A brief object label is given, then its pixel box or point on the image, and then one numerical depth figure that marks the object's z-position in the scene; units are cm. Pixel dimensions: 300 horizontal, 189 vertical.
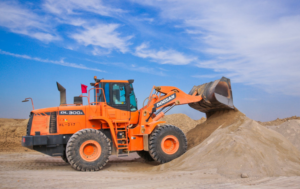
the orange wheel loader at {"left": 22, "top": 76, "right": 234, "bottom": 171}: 811
